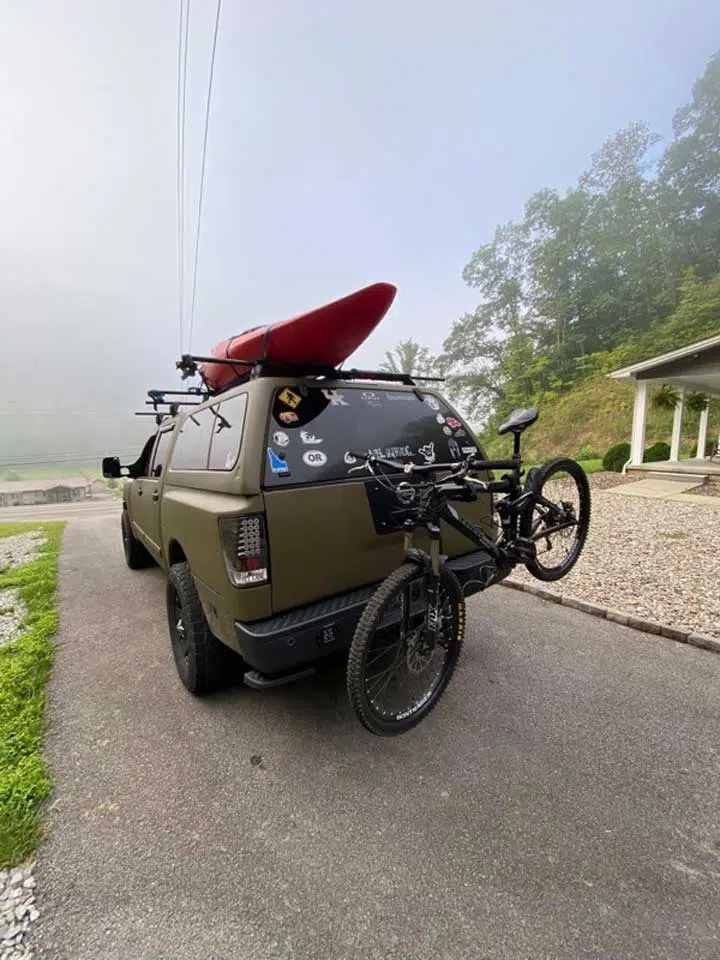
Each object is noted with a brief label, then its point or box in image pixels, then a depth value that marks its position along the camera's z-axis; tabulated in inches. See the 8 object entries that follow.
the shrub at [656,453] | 621.0
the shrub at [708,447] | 784.3
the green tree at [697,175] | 1341.0
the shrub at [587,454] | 777.4
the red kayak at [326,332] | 98.5
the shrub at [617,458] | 545.3
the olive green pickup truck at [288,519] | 81.5
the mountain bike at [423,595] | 79.6
